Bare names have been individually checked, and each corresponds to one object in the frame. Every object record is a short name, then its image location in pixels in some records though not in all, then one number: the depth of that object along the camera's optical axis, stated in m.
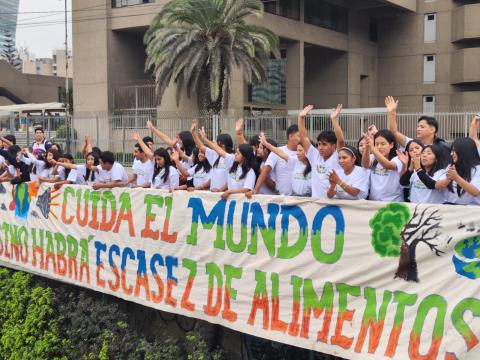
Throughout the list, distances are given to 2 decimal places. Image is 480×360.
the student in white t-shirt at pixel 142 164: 6.98
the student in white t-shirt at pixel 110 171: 6.96
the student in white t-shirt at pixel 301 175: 5.36
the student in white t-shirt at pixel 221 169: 6.16
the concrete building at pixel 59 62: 133.12
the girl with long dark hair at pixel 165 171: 6.58
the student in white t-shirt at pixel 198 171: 6.46
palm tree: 22.39
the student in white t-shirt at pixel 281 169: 5.61
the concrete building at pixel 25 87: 53.03
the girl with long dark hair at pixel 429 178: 4.25
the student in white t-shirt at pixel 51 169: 7.43
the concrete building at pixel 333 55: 29.73
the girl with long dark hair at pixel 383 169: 4.71
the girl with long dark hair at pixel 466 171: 3.95
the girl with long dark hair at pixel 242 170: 5.60
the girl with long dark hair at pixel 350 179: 4.67
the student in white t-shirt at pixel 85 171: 7.21
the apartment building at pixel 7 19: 117.19
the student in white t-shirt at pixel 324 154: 5.00
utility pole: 34.94
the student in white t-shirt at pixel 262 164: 5.71
